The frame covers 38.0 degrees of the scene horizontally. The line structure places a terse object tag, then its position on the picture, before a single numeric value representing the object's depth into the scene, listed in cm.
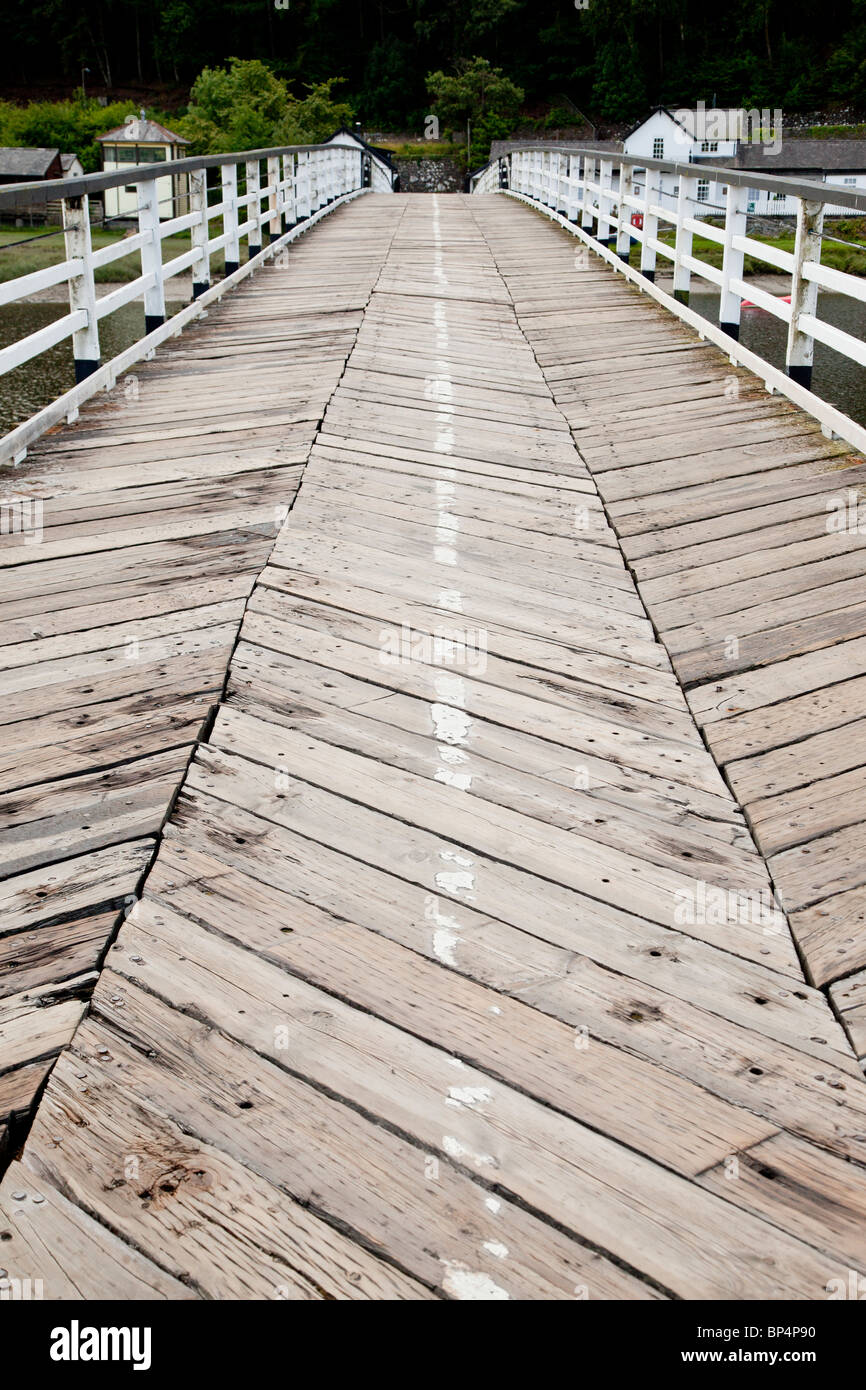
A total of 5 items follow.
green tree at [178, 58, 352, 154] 5553
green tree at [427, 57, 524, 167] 6888
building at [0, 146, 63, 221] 6238
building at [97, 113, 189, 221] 6147
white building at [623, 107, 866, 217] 5978
